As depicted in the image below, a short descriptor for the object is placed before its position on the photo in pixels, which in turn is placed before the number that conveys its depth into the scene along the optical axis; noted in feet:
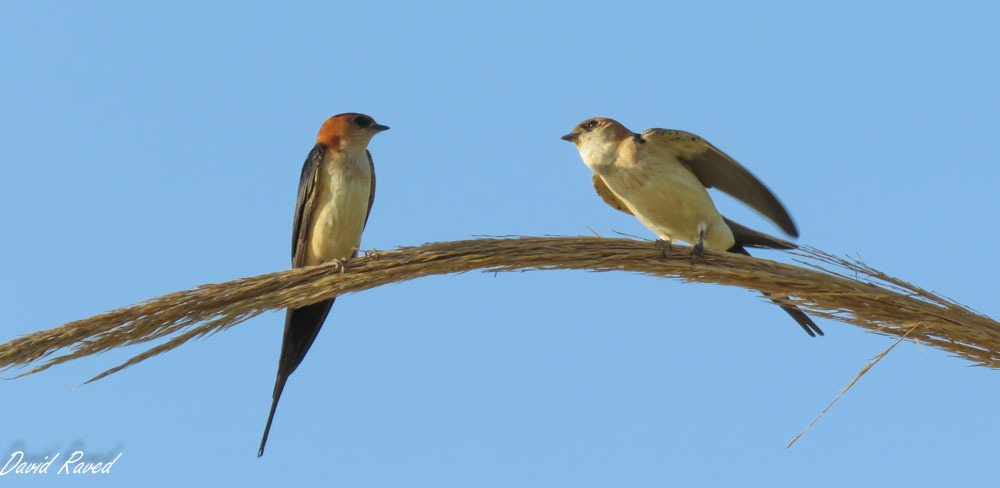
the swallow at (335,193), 39.06
